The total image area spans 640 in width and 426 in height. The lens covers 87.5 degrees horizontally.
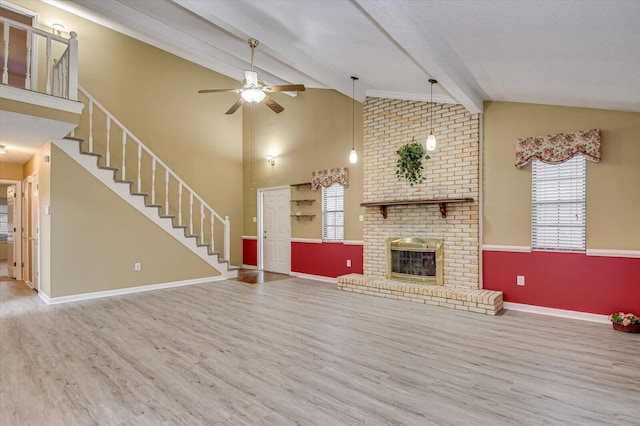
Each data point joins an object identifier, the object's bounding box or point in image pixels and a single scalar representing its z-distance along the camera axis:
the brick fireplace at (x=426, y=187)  5.24
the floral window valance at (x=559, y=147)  4.17
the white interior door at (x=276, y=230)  7.96
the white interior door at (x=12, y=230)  7.22
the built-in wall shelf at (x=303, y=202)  7.44
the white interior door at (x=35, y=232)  5.85
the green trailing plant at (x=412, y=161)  5.54
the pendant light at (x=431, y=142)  4.82
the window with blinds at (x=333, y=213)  6.98
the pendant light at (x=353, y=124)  6.69
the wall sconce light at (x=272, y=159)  8.26
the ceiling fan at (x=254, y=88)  4.31
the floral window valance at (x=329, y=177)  6.77
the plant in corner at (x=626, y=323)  3.85
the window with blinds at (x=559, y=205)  4.38
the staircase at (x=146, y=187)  5.64
